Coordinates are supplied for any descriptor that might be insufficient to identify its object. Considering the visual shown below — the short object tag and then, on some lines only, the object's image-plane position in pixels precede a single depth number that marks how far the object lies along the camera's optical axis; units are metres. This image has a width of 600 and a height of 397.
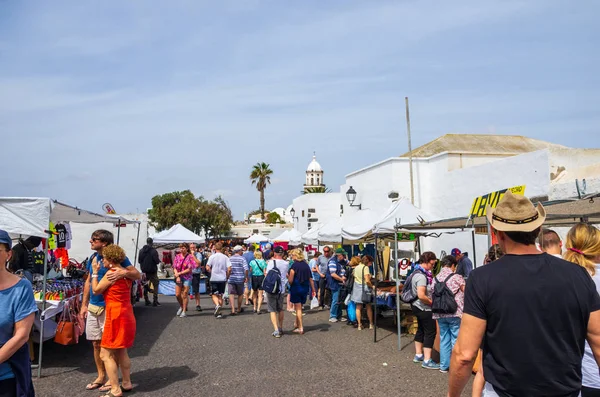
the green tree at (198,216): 57.12
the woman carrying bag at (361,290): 10.82
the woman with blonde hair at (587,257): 3.13
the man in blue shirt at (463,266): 12.20
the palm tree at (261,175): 72.19
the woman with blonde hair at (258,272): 13.38
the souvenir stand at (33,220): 6.97
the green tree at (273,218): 86.71
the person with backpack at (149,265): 14.64
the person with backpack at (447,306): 7.10
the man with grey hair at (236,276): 13.13
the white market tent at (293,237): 26.05
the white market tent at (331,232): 15.17
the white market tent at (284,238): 28.97
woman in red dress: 6.05
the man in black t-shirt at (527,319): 2.49
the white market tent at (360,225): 11.43
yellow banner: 7.06
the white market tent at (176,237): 21.14
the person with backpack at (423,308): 7.74
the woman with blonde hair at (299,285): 10.56
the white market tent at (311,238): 18.56
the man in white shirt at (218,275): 13.03
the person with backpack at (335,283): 12.23
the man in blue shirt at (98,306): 6.32
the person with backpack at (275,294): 10.12
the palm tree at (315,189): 77.88
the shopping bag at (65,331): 7.90
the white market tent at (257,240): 32.75
